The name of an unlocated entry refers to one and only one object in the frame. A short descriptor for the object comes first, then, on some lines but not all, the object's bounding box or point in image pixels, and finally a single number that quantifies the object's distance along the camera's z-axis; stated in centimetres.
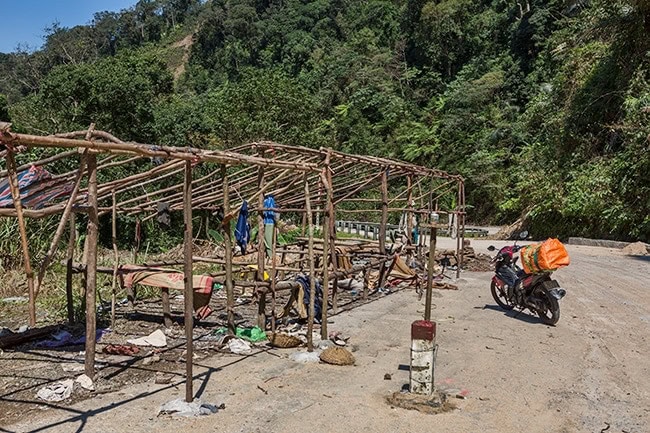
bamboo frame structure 510
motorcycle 845
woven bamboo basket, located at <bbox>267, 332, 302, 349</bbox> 699
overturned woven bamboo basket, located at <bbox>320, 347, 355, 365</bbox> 642
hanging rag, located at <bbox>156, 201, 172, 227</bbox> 812
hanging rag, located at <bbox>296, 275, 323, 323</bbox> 826
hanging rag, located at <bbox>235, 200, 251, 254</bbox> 787
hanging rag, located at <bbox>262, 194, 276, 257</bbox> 793
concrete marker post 516
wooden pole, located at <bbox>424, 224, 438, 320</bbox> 566
